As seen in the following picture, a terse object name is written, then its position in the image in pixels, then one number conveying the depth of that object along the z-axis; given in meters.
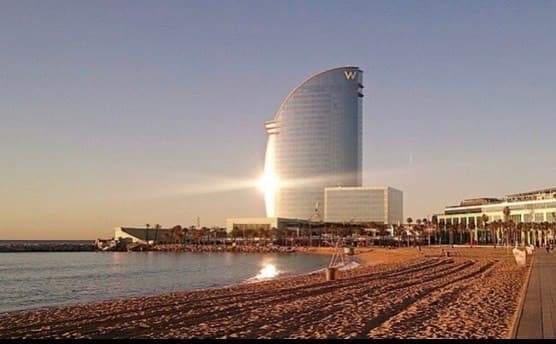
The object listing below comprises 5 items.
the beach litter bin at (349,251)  90.49
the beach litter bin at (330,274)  27.48
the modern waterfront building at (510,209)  106.59
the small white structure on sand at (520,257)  33.47
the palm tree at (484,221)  109.19
